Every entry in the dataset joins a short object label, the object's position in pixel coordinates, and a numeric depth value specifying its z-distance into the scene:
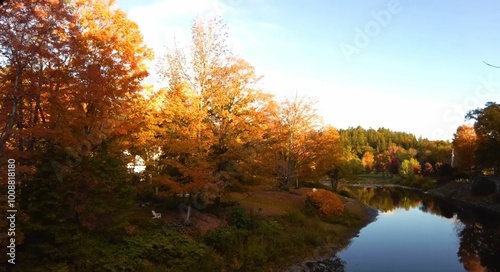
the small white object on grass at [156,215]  19.00
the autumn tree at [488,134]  51.19
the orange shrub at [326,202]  30.29
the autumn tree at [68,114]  12.94
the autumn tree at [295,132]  38.38
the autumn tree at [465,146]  65.56
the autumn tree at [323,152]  38.38
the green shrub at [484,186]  49.65
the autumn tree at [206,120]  18.50
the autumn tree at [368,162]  120.69
